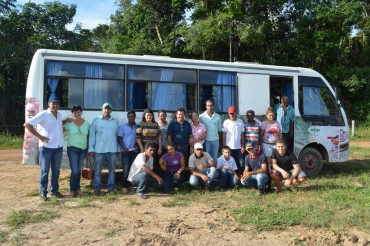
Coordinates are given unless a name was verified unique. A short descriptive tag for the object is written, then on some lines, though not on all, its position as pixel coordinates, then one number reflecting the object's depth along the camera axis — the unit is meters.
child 7.13
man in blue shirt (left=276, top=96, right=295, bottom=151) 8.15
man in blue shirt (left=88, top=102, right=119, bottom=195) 6.63
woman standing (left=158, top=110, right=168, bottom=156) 7.09
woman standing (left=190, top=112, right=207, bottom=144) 7.30
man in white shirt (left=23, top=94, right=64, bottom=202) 6.19
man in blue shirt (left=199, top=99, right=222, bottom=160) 7.42
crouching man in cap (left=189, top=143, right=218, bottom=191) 6.98
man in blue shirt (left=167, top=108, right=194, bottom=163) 7.05
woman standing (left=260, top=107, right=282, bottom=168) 7.56
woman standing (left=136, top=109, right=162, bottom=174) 6.78
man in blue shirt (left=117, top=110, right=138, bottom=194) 6.83
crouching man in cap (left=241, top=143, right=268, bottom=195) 6.75
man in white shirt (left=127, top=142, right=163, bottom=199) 6.65
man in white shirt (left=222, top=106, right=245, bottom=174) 7.43
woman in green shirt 6.50
